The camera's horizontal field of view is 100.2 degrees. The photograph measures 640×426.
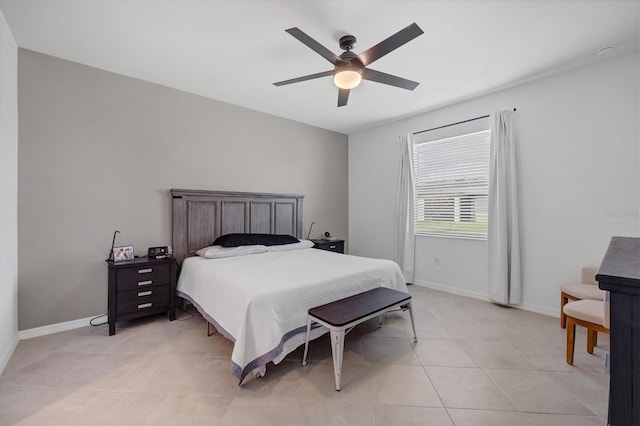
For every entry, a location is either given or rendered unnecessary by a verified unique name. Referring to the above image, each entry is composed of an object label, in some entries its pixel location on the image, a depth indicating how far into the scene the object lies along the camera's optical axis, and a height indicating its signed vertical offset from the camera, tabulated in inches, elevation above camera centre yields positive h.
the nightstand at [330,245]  176.3 -22.4
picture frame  112.7 -18.5
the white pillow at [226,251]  124.6 -19.4
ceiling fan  75.8 +49.6
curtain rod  144.8 +51.9
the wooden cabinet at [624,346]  27.9 -14.0
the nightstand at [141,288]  104.7 -32.4
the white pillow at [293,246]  145.9 -19.7
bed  74.3 -22.8
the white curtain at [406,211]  174.1 +0.9
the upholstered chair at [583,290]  96.2 -28.8
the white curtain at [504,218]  131.1 -2.4
